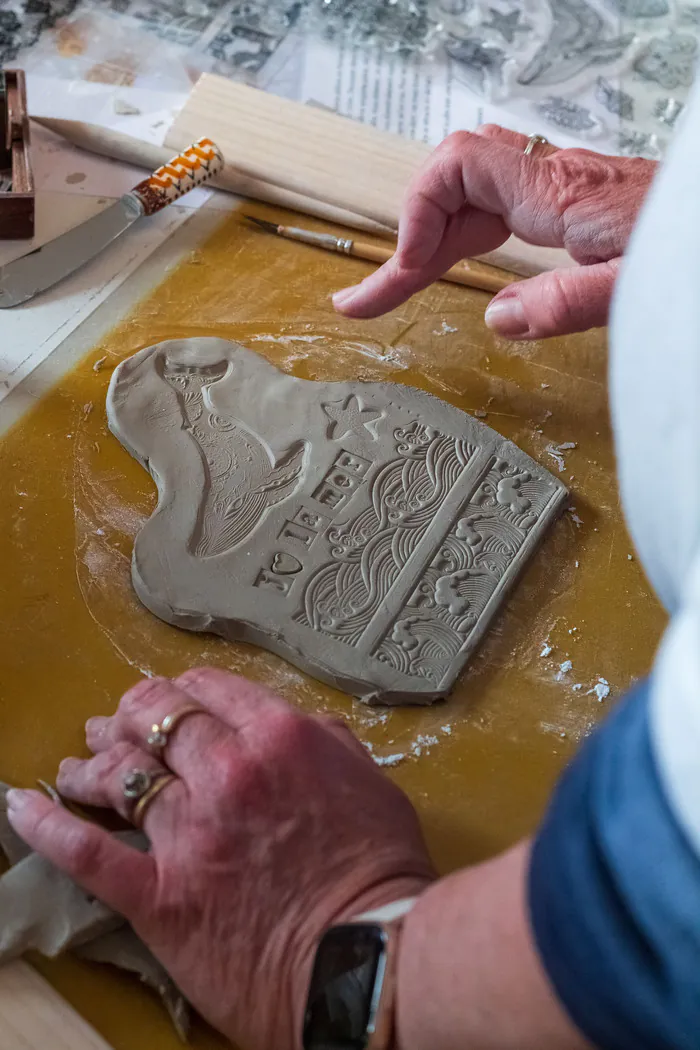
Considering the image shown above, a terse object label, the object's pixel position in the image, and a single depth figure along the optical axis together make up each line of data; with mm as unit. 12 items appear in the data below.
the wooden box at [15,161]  804
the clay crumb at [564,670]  703
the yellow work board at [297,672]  672
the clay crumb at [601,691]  698
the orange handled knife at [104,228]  799
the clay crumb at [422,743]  680
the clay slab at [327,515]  692
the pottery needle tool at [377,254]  827
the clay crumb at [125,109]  907
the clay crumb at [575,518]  746
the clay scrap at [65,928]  618
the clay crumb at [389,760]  676
